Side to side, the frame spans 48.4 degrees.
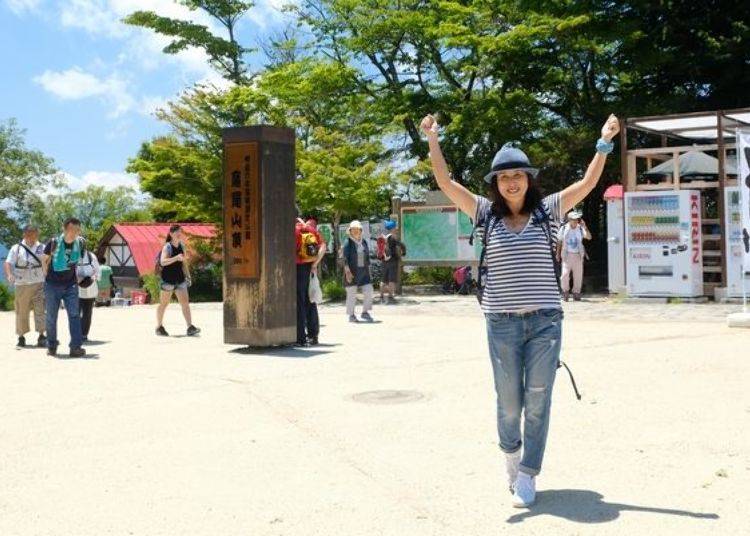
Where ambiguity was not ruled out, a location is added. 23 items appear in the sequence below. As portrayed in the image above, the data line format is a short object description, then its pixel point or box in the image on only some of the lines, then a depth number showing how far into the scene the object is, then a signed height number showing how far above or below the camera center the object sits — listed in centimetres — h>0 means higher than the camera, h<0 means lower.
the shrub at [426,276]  2559 -8
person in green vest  2922 -23
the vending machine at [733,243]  1590 +48
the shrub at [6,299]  2575 -59
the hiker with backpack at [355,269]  1423 +10
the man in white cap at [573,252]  1759 +40
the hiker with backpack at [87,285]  1133 -9
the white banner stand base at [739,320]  1129 -70
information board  2041 +97
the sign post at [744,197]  1114 +95
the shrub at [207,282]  2809 -17
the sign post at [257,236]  1030 +50
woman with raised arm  420 -16
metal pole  1602 +144
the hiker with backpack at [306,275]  1092 +1
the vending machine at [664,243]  1622 +52
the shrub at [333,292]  2133 -44
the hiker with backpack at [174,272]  1222 +8
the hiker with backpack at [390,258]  1875 +36
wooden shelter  1609 +228
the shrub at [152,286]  2724 -27
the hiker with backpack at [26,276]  1175 +6
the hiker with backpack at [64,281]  1020 -2
